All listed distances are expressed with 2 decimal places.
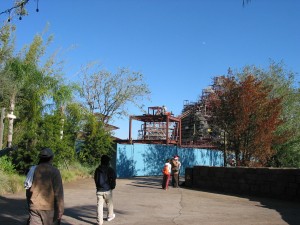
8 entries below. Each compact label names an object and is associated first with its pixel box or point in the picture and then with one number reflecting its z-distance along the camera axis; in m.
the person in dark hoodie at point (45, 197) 5.39
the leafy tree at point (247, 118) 18.44
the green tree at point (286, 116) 20.72
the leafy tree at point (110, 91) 34.97
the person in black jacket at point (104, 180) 9.25
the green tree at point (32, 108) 17.52
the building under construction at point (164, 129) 34.28
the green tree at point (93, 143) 22.45
